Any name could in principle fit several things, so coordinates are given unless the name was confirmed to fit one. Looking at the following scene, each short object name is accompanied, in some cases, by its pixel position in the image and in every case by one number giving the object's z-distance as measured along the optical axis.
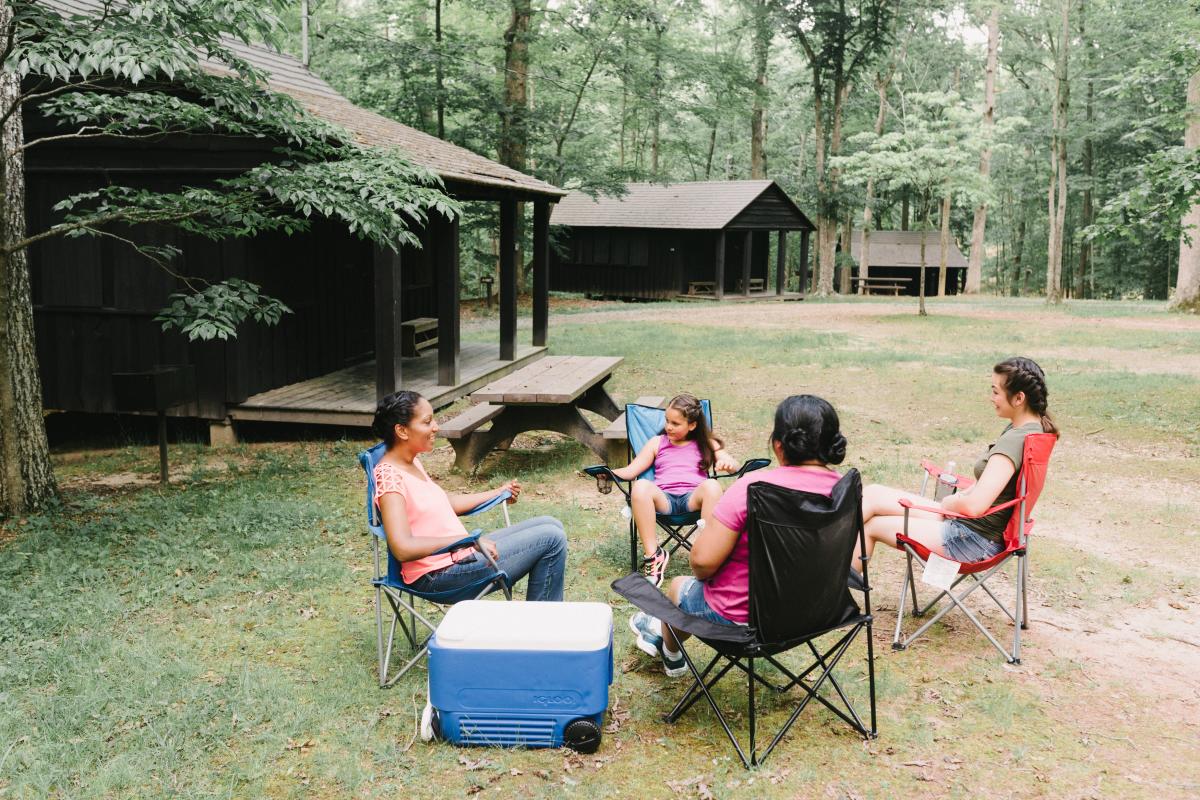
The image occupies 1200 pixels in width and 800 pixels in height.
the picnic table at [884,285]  35.31
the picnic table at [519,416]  7.07
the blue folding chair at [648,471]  4.83
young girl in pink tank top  4.66
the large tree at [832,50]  30.80
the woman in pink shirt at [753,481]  3.20
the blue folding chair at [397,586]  3.74
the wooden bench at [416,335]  12.42
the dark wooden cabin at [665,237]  28.06
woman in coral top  3.66
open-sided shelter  36.91
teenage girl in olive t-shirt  4.04
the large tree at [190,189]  5.22
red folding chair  4.00
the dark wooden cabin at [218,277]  8.64
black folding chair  3.05
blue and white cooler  3.21
